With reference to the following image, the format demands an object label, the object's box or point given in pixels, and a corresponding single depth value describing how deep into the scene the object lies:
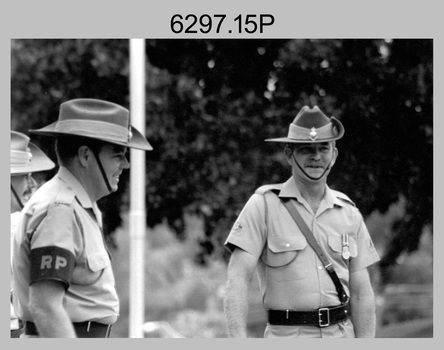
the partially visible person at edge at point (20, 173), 10.77
